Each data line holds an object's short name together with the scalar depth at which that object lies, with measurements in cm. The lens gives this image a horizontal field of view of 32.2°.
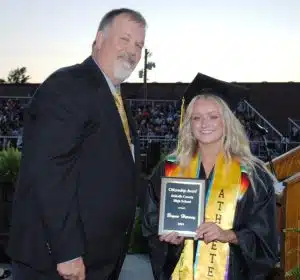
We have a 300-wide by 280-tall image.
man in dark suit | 240
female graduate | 277
